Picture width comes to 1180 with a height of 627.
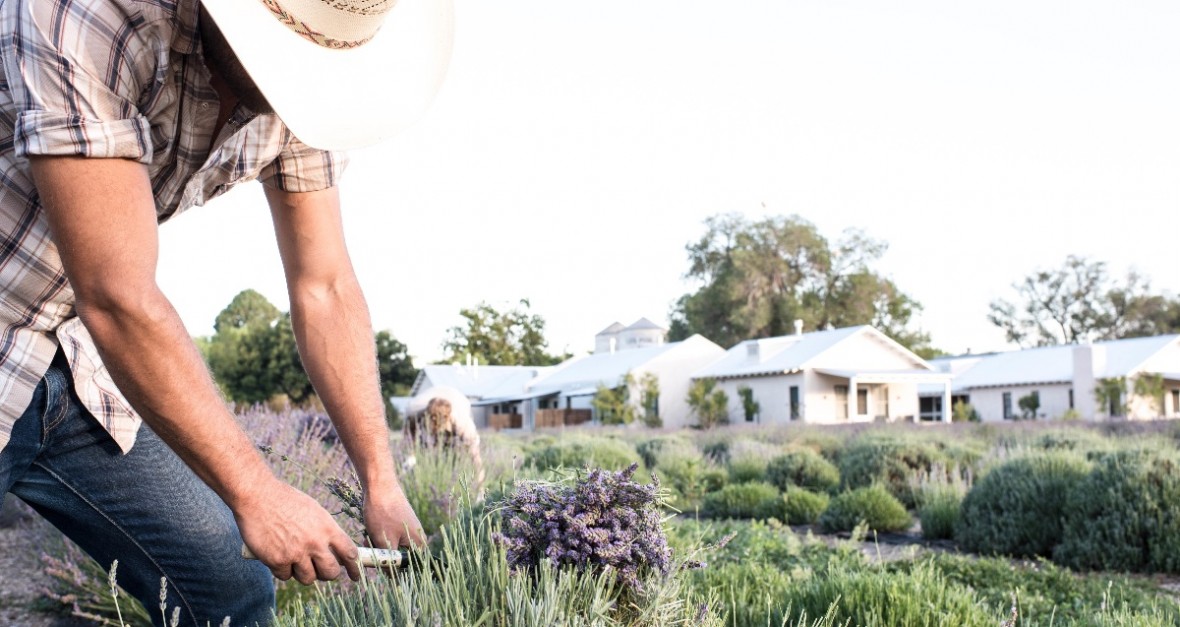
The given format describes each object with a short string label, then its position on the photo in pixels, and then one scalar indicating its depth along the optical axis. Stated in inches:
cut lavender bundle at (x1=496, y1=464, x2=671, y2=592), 94.1
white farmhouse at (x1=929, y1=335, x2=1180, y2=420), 1403.8
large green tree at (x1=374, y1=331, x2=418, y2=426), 1761.8
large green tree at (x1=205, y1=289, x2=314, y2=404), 1705.2
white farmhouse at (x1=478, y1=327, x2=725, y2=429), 1849.9
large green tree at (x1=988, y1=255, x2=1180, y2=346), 2566.4
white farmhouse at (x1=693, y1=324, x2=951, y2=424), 1616.6
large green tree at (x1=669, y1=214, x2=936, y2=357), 2431.1
